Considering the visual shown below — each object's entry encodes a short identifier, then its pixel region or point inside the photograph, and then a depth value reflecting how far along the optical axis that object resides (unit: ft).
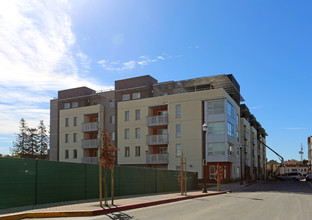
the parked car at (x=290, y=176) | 218.79
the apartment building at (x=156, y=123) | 143.13
